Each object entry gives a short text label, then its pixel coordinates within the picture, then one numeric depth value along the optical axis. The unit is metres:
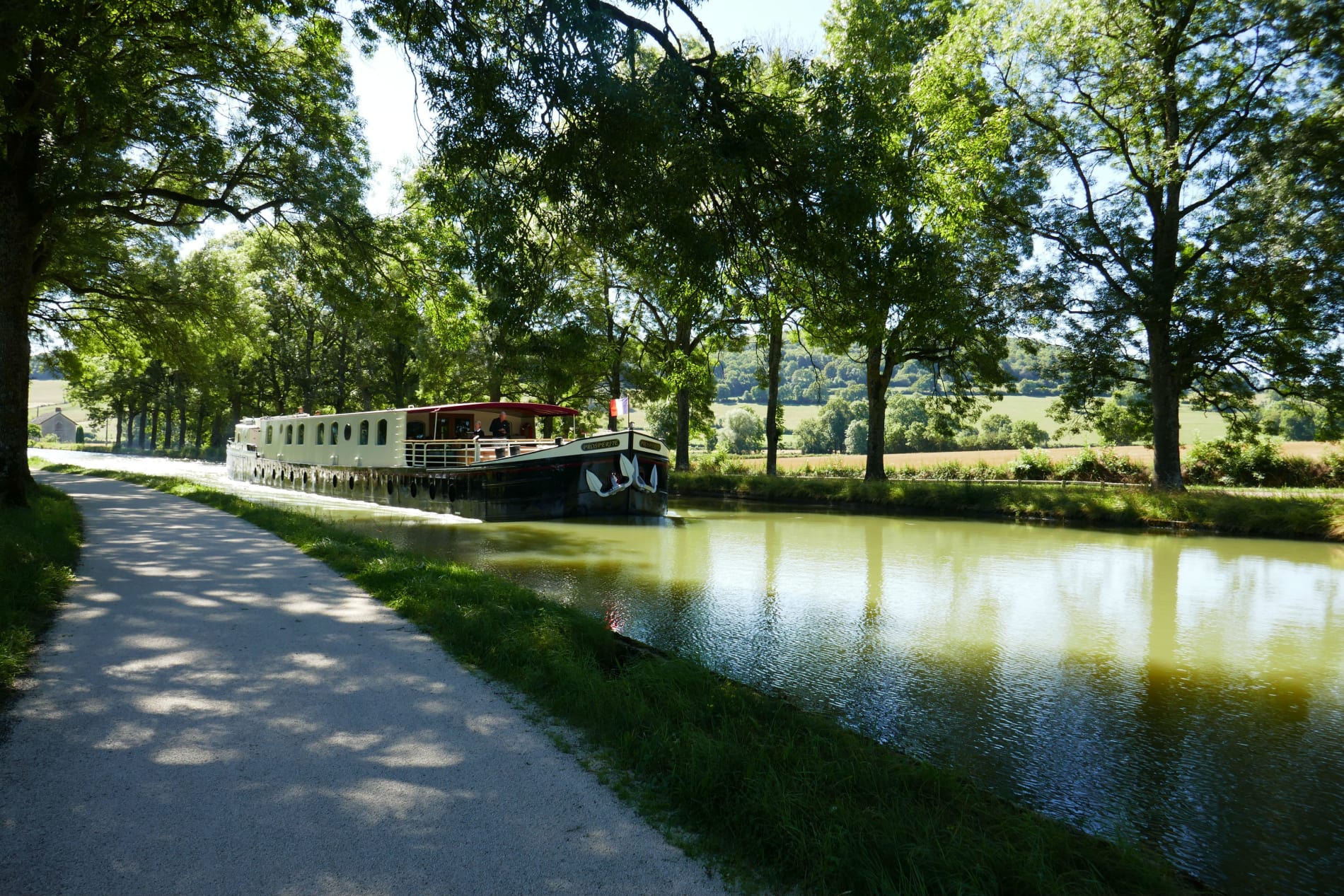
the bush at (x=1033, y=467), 29.83
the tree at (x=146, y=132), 8.80
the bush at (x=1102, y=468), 27.61
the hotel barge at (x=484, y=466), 20.00
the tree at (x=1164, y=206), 17.66
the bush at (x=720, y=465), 32.47
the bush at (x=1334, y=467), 24.17
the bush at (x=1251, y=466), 24.98
